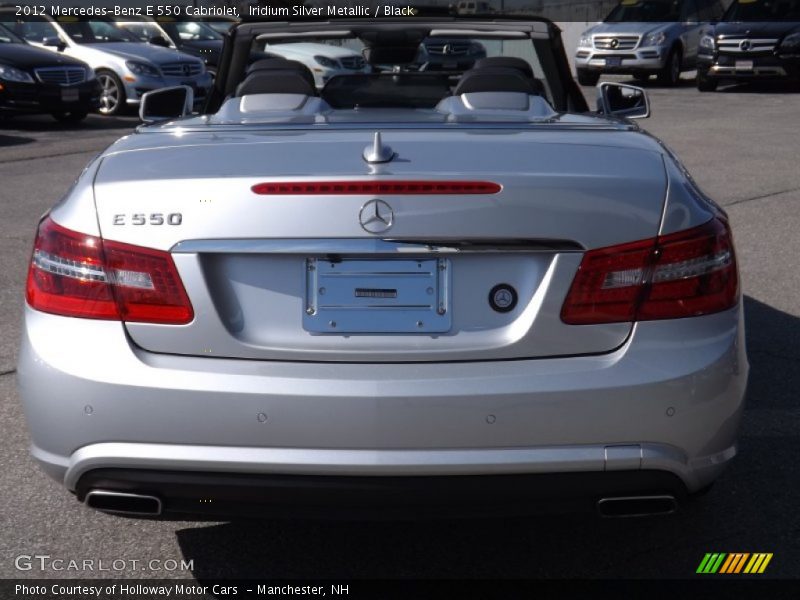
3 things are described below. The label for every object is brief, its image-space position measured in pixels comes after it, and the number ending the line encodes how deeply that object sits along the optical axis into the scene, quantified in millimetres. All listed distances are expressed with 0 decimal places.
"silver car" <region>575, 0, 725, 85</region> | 24953
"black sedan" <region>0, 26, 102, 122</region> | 17006
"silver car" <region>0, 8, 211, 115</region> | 18859
